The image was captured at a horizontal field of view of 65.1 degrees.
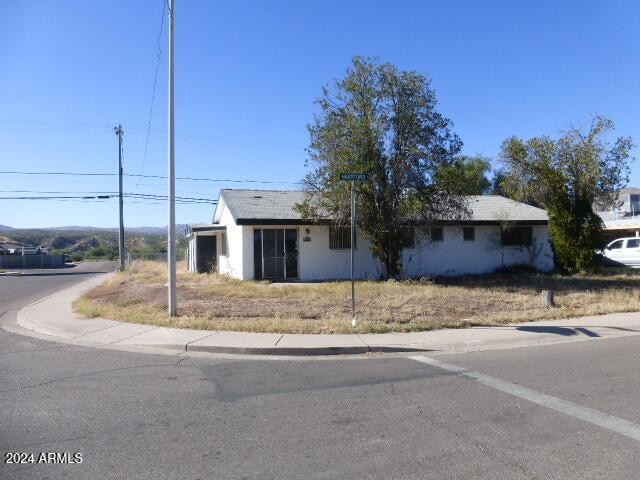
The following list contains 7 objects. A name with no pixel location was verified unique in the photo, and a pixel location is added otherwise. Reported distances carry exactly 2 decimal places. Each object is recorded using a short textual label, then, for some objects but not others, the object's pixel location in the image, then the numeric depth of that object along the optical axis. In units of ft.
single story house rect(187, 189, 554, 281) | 65.05
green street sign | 32.86
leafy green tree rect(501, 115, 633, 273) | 63.77
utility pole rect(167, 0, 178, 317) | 38.24
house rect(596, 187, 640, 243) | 116.26
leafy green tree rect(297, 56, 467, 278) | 54.08
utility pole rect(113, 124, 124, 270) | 114.21
